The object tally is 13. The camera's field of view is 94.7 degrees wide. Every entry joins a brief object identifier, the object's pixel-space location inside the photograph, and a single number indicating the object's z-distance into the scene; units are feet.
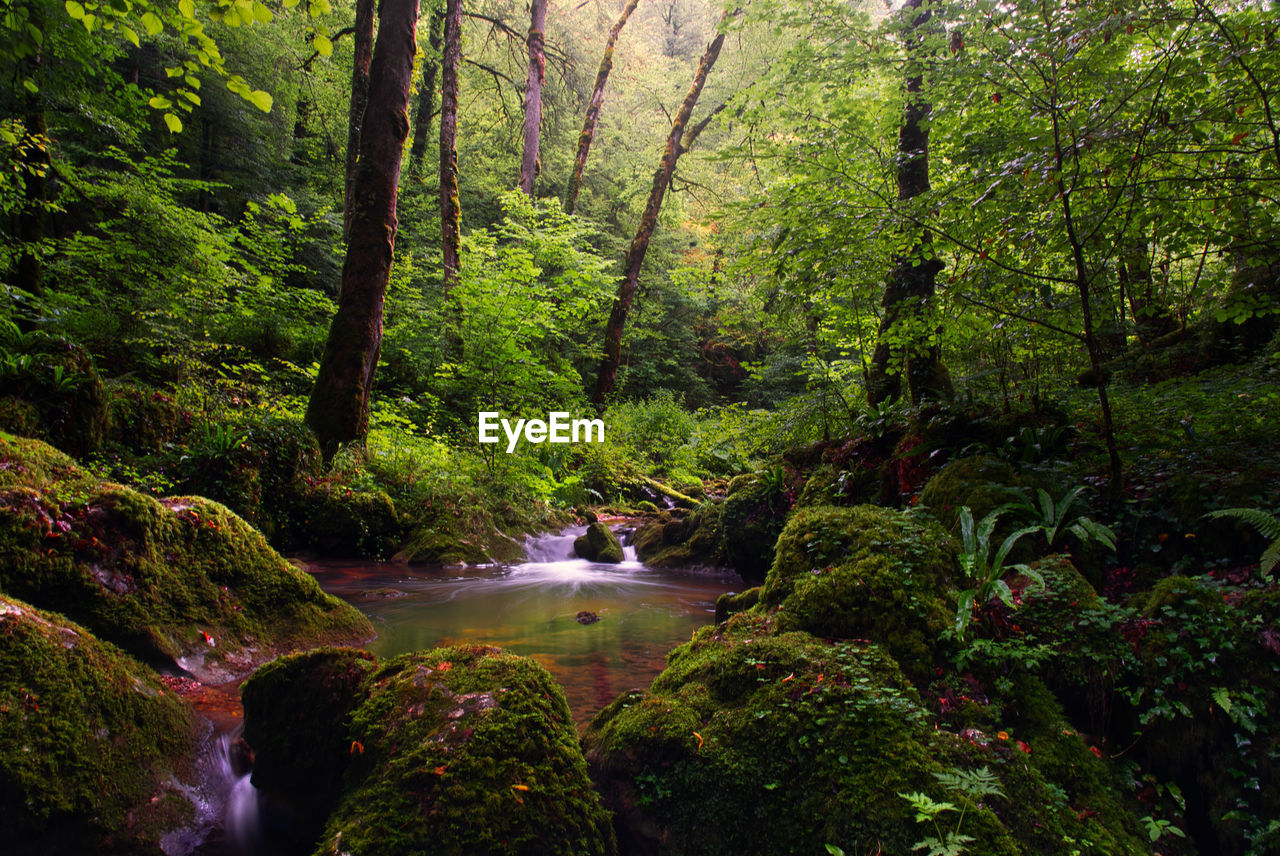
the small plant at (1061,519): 11.41
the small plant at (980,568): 9.68
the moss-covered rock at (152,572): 10.84
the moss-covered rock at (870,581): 10.17
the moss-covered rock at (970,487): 13.87
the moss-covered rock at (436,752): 7.00
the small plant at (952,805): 6.35
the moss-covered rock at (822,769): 6.97
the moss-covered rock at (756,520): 26.48
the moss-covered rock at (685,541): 31.40
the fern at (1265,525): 8.79
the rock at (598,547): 32.78
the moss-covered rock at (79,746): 6.91
